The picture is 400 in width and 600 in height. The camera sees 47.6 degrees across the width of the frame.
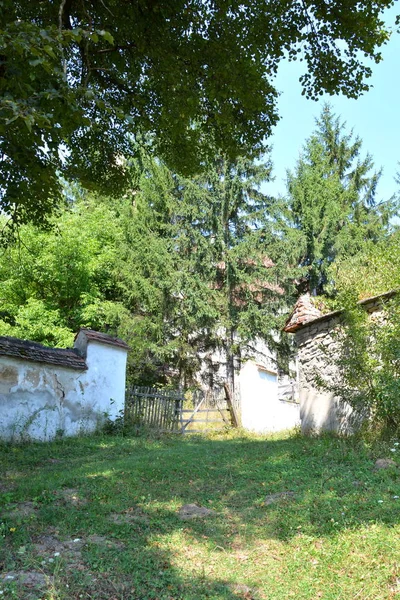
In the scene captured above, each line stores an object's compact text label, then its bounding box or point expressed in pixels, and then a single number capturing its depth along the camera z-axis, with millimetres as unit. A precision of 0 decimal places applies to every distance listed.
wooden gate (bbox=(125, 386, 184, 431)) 13133
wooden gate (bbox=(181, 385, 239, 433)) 14736
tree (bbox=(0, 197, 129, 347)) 17172
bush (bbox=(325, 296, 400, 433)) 7152
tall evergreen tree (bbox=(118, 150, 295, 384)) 18812
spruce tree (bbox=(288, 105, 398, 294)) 20688
